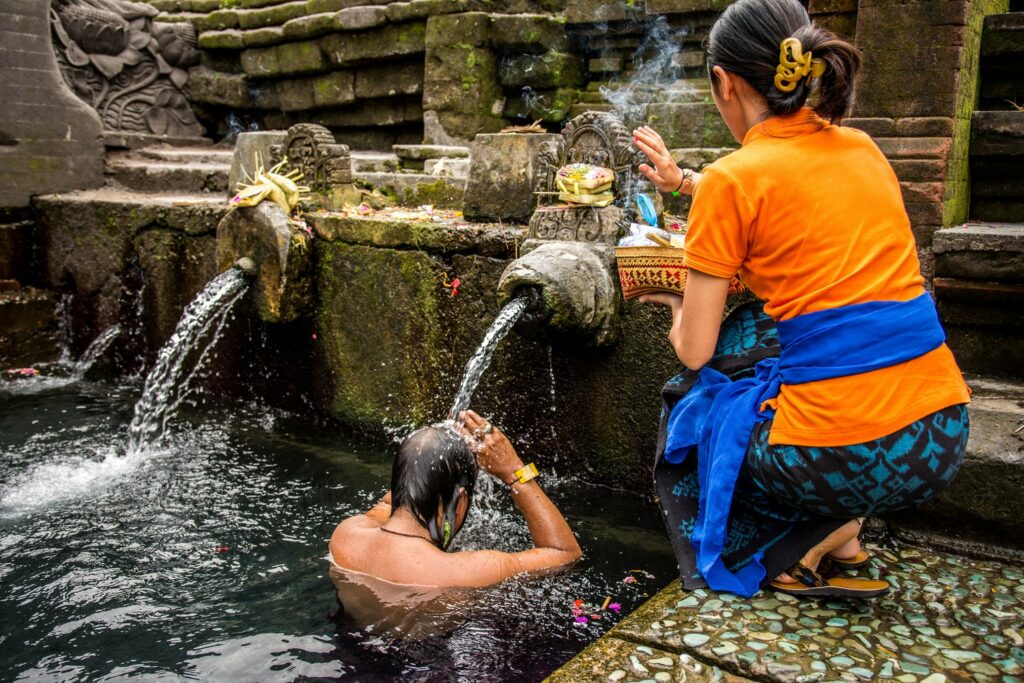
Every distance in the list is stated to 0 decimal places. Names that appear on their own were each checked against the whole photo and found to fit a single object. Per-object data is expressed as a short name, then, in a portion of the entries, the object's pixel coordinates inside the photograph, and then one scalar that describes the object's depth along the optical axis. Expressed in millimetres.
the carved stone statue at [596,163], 4309
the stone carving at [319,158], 6031
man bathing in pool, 3201
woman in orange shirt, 2455
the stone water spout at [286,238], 5598
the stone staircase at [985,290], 3578
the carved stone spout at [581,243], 3961
